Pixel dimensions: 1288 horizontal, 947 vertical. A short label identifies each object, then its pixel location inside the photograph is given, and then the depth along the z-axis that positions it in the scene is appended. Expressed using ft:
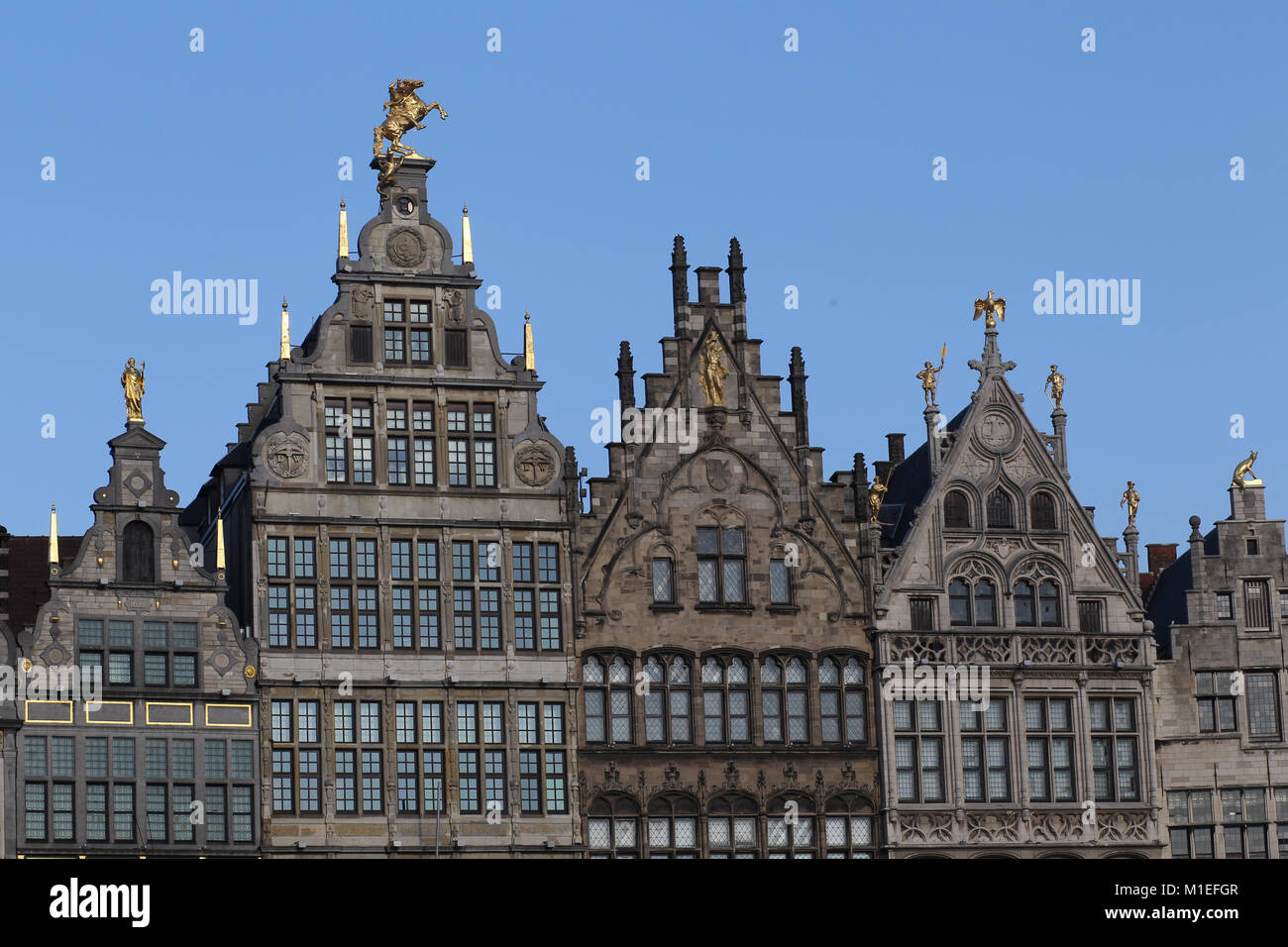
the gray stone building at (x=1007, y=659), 202.39
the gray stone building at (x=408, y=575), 192.44
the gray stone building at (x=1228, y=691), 207.00
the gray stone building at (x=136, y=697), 186.50
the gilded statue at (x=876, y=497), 206.18
